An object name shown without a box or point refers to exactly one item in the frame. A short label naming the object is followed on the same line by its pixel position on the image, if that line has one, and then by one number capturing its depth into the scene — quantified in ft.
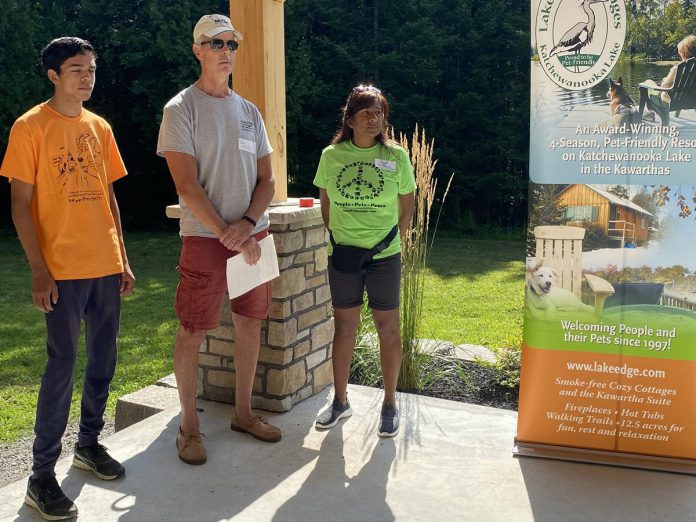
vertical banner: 9.70
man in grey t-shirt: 9.82
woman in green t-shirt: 10.98
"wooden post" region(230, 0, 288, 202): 12.09
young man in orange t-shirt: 8.56
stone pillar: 12.05
